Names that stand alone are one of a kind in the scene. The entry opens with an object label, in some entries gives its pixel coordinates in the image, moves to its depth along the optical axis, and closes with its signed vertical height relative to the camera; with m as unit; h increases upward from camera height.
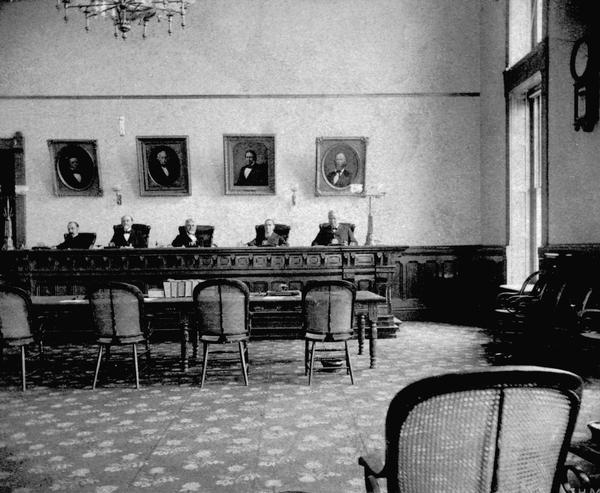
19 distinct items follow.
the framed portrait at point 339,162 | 10.62 +1.28
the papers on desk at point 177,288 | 6.15 -0.58
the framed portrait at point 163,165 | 10.57 +1.27
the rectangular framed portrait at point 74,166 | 10.56 +1.27
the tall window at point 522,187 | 9.27 +0.68
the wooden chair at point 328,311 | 5.37 -0.74
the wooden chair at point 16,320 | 5.40 -0.79
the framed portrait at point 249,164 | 10.62 +1.27
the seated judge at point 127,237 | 9.22 -0.04
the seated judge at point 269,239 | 9.16 -0.10
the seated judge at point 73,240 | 9.18 -0.07
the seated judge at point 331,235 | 9.12 -0.05
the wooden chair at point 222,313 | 5.27 -0.73
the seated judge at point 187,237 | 9.19 -0.05
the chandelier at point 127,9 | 6.87 +2.75
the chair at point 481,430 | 1.52 -0.55
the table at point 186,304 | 5.76 -0.71
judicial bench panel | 8.22 -0.48
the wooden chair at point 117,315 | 5.30 -0.75
